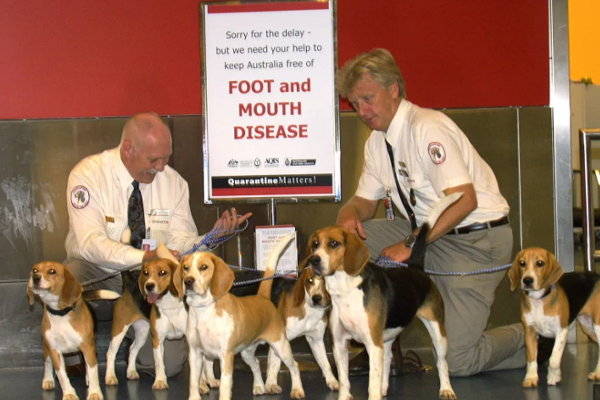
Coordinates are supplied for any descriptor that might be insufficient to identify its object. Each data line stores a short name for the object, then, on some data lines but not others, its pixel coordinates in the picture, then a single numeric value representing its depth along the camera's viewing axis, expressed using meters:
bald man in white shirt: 4.91
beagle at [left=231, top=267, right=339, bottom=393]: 4.29
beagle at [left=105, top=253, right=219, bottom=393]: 4.30
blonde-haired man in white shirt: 4.51
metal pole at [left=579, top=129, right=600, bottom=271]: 5.57
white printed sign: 5.52
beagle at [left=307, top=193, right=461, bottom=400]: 3.65
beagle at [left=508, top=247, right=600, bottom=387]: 4.23
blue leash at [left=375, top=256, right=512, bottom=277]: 4.22
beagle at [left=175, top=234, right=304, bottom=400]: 3.70
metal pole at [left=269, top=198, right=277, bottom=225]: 5.66
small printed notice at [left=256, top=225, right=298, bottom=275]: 5.55
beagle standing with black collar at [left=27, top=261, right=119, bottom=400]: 4.14
